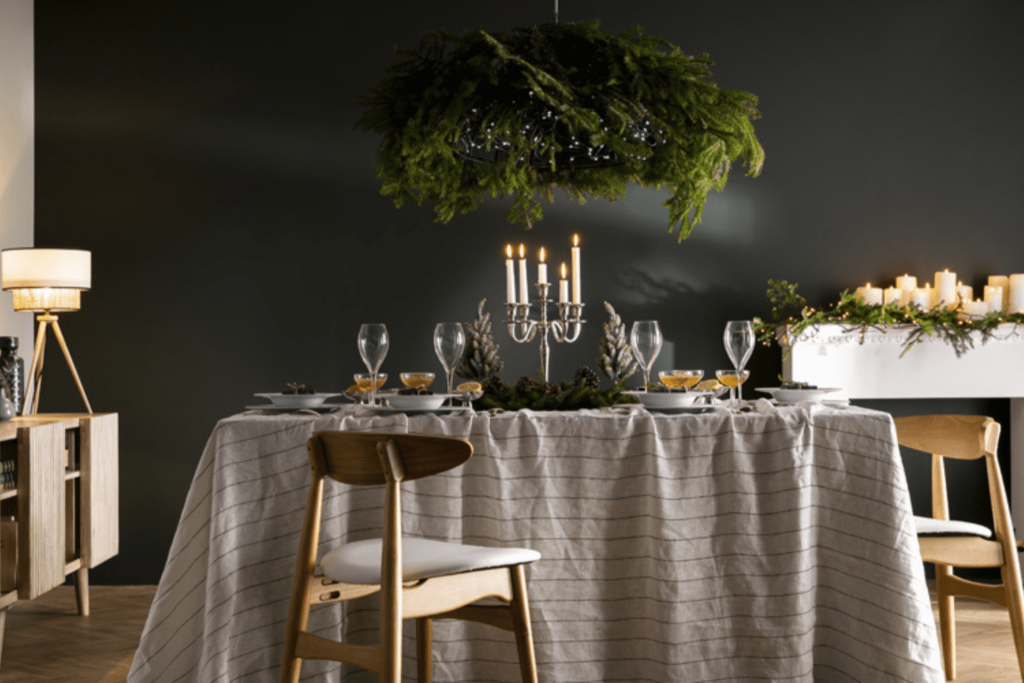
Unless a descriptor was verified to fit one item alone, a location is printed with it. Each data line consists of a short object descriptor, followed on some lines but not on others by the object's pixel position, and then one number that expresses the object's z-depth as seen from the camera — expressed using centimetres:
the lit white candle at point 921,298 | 395
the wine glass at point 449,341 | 245
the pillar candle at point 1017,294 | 394
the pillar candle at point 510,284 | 290
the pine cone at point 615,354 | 282
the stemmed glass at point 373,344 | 246
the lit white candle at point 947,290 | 397
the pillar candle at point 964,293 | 401
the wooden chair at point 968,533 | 241
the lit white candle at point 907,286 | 402
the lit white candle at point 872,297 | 399
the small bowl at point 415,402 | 226
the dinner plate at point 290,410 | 239
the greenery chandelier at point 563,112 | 219
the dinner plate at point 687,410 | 228
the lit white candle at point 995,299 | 393
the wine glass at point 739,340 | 246
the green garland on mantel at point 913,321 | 386
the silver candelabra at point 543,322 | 273
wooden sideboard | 285
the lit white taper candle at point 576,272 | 279
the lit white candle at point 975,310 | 391
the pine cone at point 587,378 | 255
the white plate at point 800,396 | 245
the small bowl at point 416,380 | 242
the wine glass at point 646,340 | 244
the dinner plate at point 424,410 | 225
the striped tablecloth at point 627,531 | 218
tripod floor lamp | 334
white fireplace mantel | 389
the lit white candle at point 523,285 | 284
